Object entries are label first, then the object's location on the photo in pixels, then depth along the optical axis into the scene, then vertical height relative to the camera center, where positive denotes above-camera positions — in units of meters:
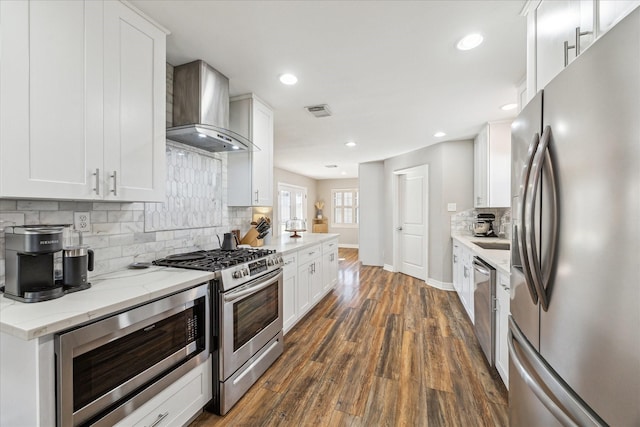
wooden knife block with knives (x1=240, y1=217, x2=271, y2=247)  2.78 -0.23
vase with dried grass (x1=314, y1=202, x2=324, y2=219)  9.06 +0.16
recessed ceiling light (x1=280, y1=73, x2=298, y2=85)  2.31 +1.19
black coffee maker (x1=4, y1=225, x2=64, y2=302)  1.12 -0.21
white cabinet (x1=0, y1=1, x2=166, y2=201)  1.08 +0.54
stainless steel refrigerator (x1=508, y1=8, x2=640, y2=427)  0.62 -0.08
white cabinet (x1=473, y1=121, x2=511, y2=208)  3.47 +0.65
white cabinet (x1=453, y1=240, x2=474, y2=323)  2.98 -0.79
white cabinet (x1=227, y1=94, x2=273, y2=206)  2.69 +0.59
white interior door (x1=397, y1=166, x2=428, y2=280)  4.89 -0.18
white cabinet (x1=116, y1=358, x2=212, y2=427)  1.27 -1.00
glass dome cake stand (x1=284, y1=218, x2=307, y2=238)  3.81 -0.19
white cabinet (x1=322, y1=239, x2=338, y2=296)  3.78 -0.79
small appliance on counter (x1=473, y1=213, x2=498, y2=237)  3.85 -0.19
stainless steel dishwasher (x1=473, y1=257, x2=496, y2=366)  2.04 -0.77
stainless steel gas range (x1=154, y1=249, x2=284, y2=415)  1.66 -0.72
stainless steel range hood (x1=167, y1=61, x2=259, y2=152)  2.03 +0.85
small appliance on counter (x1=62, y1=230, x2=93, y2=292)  1.26 -0.26
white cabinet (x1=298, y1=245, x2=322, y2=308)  2.97 -0.76
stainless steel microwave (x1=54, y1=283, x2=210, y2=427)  1.00 -0.66
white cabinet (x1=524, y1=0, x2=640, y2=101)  0.86 +0.74
